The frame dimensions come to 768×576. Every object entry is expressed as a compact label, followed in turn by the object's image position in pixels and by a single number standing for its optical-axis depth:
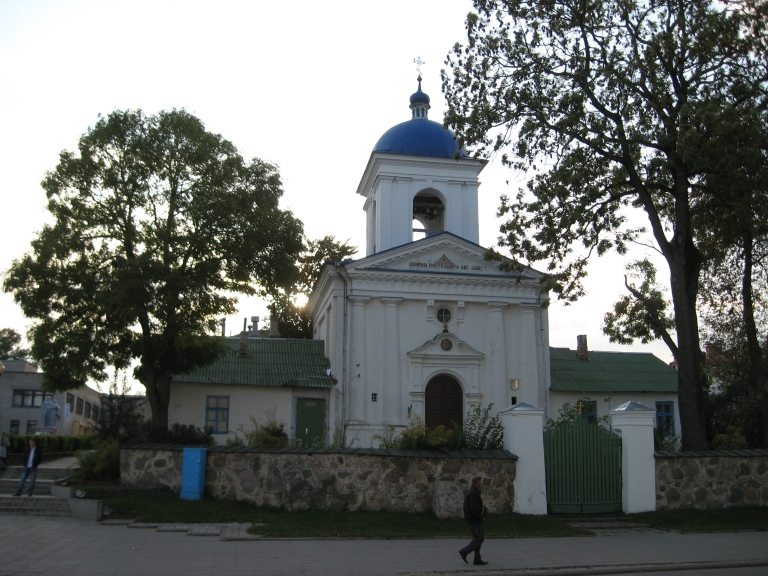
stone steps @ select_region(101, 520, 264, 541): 12.08
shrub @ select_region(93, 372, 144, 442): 20.50
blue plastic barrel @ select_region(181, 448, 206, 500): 14.94
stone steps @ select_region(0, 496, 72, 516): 15.21
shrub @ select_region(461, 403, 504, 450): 15.10
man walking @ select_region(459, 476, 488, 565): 10.25
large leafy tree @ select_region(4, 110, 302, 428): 18.72
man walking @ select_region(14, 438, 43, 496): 16.25
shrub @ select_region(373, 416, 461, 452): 14.70
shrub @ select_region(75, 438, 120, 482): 17.41
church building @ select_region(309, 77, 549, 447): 24.20
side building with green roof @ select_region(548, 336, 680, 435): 27.45
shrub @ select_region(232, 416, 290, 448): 16.50
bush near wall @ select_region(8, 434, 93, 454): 22.23
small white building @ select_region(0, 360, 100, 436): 50.66
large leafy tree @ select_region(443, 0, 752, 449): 16.41
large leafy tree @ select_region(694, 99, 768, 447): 15.00
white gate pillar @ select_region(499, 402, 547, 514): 14.37
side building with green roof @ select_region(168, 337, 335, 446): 24.89
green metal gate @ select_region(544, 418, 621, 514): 14.56
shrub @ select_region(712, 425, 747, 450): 17.84
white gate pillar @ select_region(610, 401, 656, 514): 14.67
